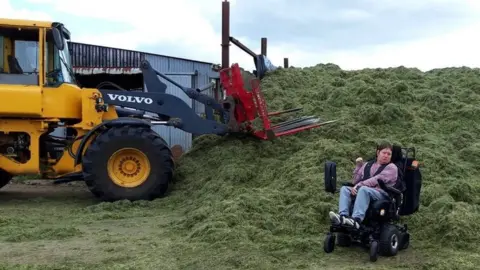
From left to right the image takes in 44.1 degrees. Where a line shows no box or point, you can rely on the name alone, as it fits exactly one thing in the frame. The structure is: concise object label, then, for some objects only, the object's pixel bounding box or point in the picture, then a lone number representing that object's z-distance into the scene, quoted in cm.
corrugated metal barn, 1705
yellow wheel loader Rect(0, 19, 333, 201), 969
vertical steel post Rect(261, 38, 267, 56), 1473
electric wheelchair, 613
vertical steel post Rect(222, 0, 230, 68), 1185
